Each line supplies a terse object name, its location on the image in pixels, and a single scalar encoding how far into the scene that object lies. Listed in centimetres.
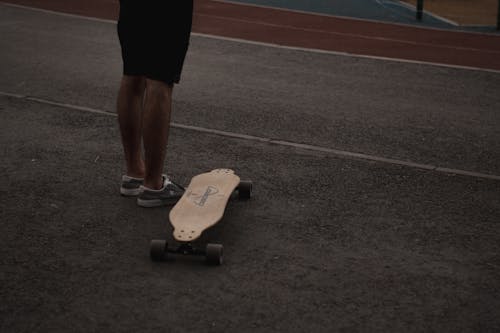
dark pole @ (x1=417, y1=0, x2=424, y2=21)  1577
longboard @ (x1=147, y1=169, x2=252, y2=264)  420
